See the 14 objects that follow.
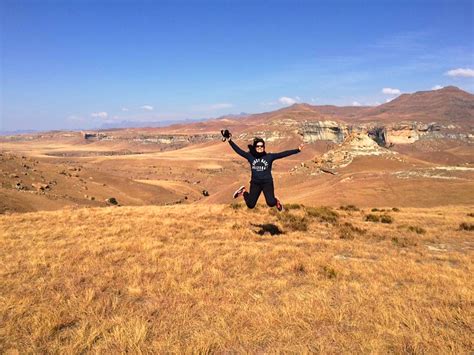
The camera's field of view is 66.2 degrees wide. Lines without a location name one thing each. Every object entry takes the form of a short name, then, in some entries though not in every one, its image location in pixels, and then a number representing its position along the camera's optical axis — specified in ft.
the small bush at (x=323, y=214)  55.47
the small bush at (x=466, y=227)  49.37
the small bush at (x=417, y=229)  47.06
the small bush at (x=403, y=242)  39.76
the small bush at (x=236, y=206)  64.73
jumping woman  36.88
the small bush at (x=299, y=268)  28.09
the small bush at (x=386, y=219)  55.93
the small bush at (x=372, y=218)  57.66
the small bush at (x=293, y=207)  67.31
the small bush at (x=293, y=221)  47.44
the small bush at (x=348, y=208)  72.72
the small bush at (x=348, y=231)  43.50
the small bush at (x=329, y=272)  26.61
